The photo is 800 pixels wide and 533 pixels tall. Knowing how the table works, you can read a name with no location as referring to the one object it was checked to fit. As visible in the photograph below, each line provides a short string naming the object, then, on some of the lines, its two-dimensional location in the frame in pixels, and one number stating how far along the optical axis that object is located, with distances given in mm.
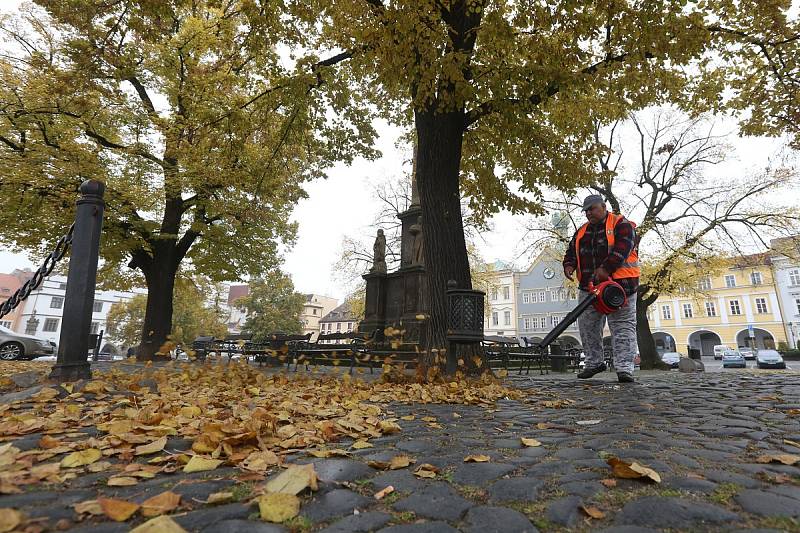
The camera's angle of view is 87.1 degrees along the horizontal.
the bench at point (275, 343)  12611
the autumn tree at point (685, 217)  18109
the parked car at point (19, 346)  16109
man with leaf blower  5582
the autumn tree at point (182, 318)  39906
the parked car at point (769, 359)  27922
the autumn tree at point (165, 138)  7906
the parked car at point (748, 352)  42228
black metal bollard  4102
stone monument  13336
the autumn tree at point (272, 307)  45062
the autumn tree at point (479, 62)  6082
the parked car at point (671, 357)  37644
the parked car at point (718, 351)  46481
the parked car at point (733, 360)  32197
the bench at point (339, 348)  8312
